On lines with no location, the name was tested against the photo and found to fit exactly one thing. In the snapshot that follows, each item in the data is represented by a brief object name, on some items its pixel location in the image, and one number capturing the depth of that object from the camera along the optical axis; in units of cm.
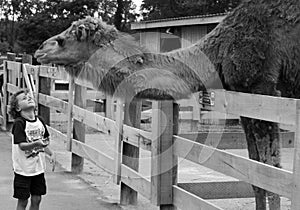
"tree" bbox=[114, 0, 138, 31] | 4944
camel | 614
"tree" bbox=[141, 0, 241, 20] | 3922
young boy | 570
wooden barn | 2267
